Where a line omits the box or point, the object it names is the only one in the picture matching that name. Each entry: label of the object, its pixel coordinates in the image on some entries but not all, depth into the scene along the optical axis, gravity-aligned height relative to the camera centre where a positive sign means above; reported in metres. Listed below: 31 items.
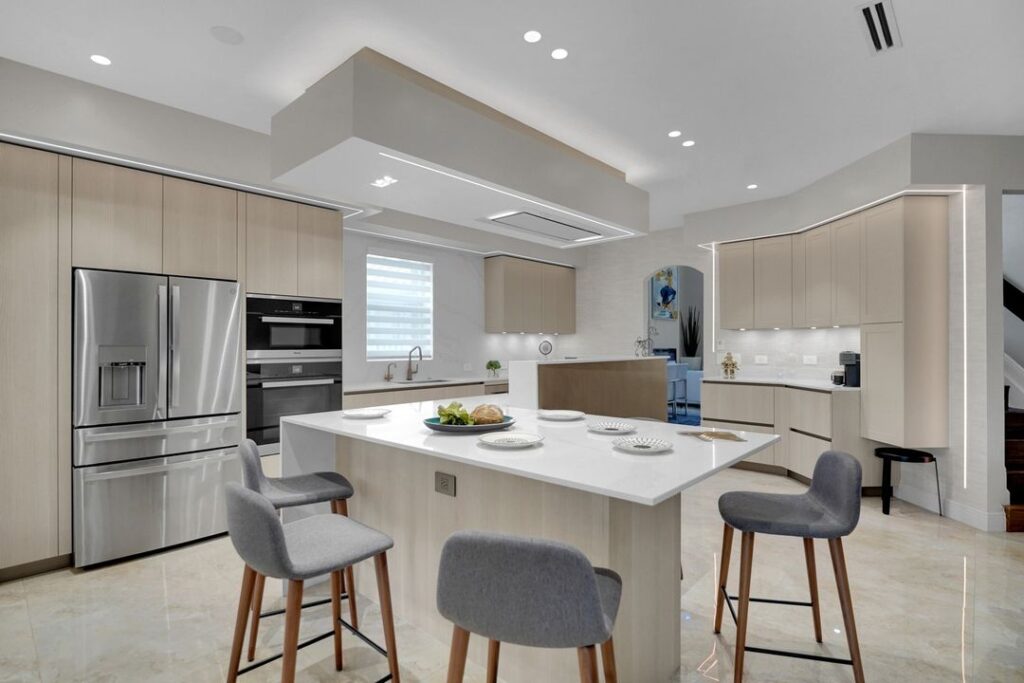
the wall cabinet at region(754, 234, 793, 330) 5.18 +0.63
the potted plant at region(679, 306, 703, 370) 9.80 +0.17
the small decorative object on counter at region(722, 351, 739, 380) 5.66 -0.24
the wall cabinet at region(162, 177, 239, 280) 3.30 +0.75
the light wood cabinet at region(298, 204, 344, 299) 3.95 +0.71
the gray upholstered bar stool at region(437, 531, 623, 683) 1.10 -0.55
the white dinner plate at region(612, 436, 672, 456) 1.76 -0.36
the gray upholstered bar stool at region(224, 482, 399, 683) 1.48 -0.66
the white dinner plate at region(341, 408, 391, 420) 2.59 -0.36
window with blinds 5.25 +0.38
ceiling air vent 2.25 +1.47
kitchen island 1.61 -0.61
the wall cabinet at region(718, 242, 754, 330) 5.50 +0.64
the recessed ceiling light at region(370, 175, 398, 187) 2.68 +0.85
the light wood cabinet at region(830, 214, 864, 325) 4.36 +0.66
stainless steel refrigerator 2.99 -0.42
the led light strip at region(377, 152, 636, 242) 2.51 +0.85
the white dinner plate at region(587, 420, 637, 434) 2.20 -0.37
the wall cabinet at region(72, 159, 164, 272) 2.97 +0.75
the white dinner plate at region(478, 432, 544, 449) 1.85 -0.36
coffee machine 4.51 -0.22
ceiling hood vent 3.22 +0.78
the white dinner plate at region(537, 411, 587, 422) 2.57 -0.36
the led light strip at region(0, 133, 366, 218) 2.78 +1.08
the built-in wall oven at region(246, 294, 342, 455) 3.67 -0.13
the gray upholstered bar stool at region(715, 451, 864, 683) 1.85 -0.65
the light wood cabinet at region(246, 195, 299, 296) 3.66 +0.71
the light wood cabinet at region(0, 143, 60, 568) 2.75 -0.07
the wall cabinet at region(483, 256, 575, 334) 6.23 +0.61
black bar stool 3.89 -0.88
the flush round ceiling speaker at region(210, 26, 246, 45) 2.34 +1.43
